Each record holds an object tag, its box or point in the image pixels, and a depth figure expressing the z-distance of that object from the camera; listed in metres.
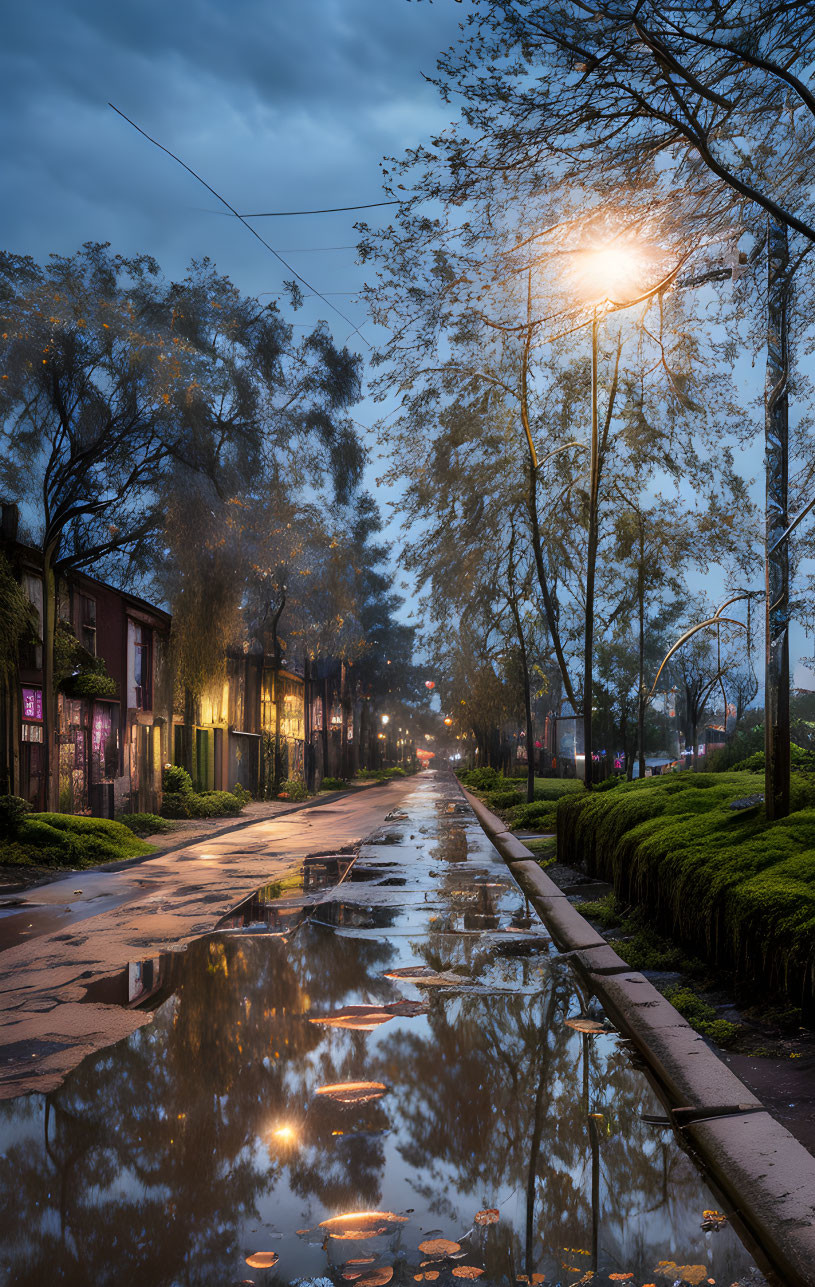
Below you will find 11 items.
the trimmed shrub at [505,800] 27.72
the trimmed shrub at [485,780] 37.71
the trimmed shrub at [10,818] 13.48
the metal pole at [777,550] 7.77
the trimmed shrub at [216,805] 25.23
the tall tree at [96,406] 16.59
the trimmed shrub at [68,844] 13.08
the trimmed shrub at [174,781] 25.62
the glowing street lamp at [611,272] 10.15
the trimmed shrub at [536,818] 19.62
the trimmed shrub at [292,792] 34.84
